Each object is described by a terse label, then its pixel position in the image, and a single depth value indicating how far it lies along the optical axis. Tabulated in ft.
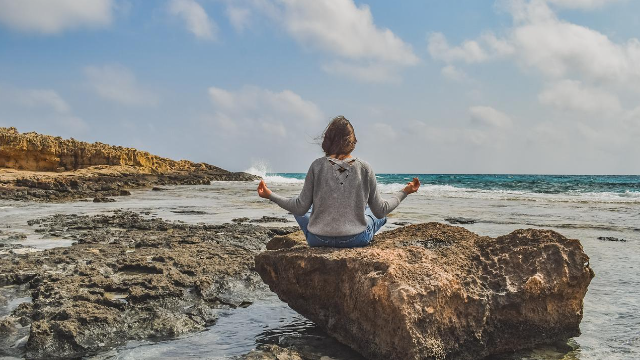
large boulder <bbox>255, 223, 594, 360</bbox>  10.25
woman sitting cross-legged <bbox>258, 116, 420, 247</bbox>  12.75
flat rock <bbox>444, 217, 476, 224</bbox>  37.09
